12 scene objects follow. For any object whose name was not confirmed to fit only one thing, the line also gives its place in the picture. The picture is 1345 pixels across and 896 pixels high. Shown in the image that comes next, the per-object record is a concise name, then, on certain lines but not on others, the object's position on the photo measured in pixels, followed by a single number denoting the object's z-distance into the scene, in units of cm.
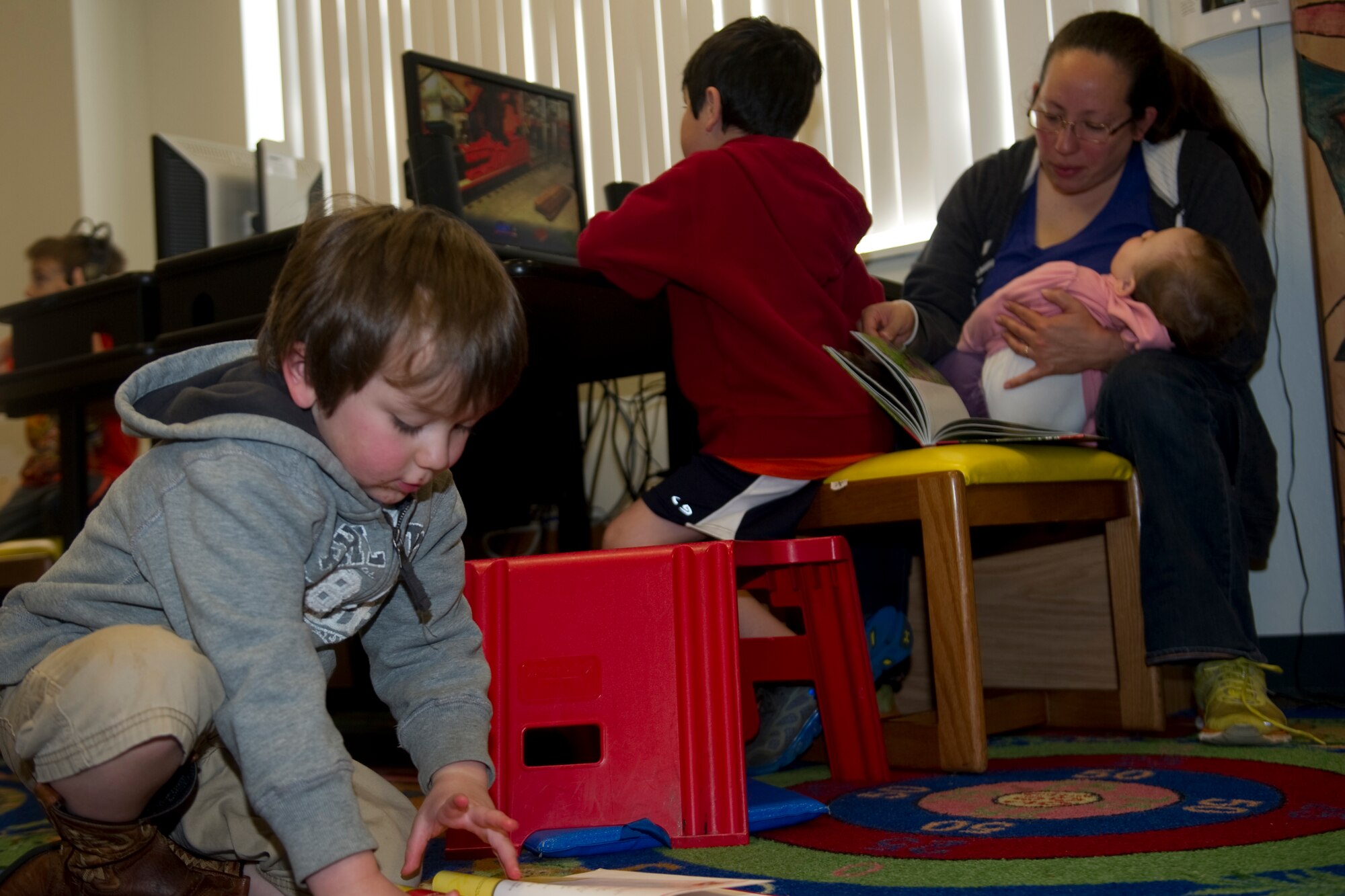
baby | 164
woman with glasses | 158
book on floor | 77
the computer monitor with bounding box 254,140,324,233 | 227
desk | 169
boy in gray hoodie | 76
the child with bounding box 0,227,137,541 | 297
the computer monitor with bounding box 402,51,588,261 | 188
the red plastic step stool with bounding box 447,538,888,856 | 110
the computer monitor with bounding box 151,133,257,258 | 223
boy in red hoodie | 155
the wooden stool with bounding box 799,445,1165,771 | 140
